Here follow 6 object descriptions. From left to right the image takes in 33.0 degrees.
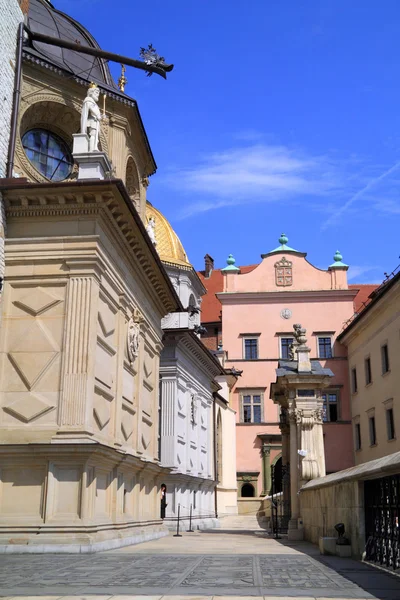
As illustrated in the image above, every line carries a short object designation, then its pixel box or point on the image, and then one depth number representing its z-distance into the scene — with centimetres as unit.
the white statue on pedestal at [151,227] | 2888
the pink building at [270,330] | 4816
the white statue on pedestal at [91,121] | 1833
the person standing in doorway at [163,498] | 2941
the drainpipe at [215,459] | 4144
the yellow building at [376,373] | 3569
